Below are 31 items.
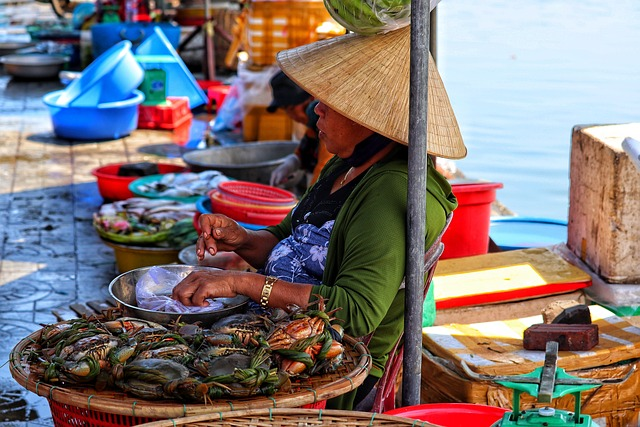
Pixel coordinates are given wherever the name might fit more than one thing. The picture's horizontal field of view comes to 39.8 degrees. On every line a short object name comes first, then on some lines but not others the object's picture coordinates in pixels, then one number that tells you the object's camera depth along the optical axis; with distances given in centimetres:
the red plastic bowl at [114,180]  596
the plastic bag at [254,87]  753
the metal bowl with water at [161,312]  222
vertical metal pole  205
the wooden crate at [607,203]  355
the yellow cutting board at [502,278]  354
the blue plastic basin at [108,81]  807
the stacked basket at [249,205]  426
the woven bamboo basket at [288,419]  178
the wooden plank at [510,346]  282
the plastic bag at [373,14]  231
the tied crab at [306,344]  192
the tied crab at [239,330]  197
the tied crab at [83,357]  185
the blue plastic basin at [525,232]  445
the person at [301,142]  485
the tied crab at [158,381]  181
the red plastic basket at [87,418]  185
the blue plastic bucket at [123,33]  1109
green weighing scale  161
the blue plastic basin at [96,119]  815
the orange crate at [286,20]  700
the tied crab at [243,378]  183
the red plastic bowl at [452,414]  218
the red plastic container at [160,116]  886
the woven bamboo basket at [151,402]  179
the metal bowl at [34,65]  1170
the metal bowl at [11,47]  1384
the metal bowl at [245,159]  589
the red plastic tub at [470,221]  394
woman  220
